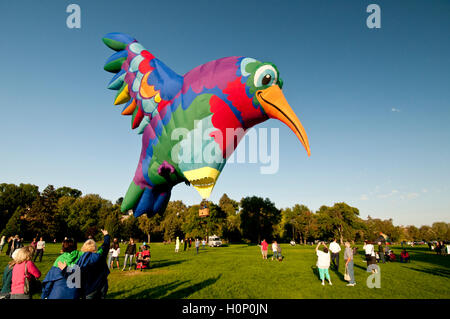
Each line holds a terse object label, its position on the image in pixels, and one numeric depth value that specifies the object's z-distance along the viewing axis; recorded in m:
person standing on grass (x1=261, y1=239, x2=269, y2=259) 16.52
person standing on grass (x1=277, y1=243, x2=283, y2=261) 15.26
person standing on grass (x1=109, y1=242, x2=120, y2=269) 11.17
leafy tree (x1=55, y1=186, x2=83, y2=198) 72.51
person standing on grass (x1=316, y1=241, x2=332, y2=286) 8.04
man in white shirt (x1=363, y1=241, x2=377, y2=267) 9.82
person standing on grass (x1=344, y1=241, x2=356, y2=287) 8.01
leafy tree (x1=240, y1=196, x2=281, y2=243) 42.94
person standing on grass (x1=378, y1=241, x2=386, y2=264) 14.70
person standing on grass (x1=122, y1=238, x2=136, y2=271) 11.10
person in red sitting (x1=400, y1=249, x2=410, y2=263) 14.95
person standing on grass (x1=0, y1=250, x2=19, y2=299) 3.56
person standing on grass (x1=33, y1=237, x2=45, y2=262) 12.55
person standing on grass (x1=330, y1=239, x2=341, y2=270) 10.17
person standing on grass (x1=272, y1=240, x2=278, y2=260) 15.49
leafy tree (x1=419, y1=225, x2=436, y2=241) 90.54
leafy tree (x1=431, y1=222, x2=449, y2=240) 87.47
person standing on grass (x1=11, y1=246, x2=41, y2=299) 3.53
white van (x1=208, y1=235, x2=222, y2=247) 34.12
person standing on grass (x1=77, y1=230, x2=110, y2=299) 3.54
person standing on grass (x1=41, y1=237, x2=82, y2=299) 3.12
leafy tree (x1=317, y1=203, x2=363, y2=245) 51.31
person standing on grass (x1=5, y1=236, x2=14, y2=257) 13.25
